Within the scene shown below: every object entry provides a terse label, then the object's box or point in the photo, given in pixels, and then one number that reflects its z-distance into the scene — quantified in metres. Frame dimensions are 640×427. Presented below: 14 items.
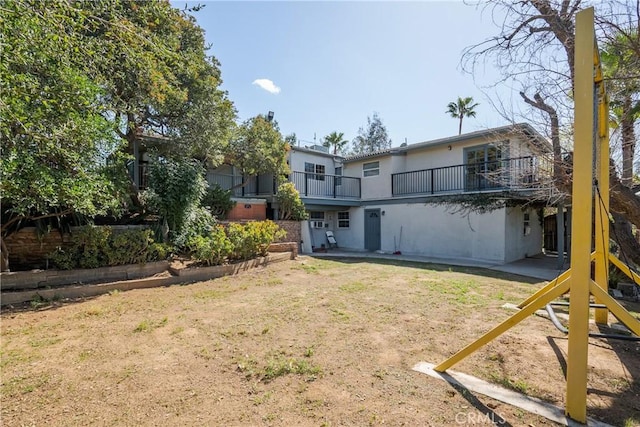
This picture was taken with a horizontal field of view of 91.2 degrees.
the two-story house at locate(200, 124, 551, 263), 12.30
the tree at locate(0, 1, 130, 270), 3.70
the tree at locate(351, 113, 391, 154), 37.91
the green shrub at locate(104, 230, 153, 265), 7.11
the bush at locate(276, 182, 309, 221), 13.27
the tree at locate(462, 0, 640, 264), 4.23
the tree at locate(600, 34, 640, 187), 4.36
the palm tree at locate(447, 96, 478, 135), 25.50
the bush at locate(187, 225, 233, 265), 8.19
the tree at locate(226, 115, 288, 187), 12.98
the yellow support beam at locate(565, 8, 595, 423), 2.46
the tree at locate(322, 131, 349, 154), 30.38
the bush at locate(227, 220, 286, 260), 8.91
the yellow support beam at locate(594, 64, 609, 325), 3.99
